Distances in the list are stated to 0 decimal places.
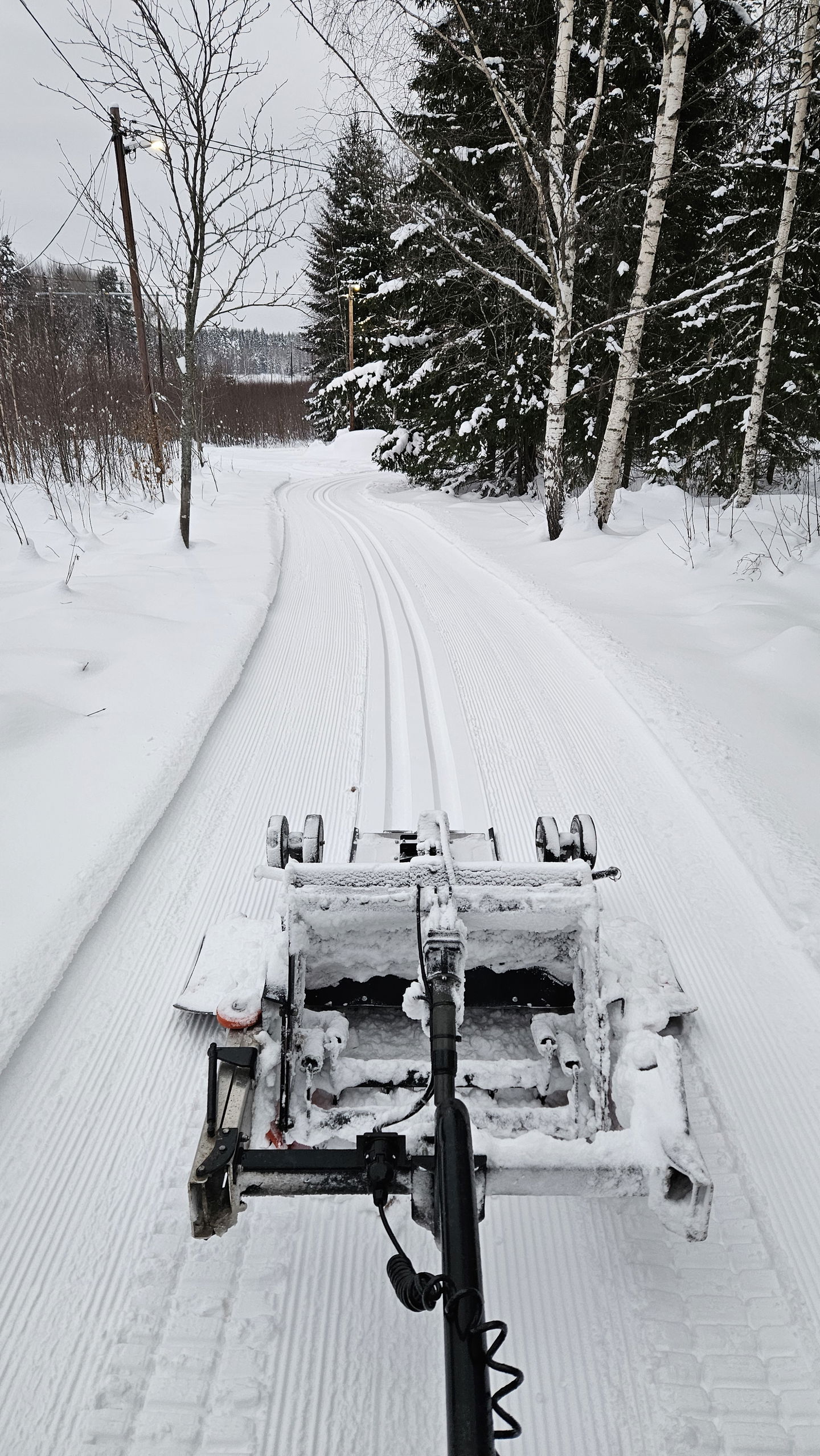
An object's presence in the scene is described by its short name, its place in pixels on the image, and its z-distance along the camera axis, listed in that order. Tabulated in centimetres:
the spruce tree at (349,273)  908
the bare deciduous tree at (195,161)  659
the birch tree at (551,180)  771
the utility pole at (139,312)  1194
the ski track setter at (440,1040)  147
